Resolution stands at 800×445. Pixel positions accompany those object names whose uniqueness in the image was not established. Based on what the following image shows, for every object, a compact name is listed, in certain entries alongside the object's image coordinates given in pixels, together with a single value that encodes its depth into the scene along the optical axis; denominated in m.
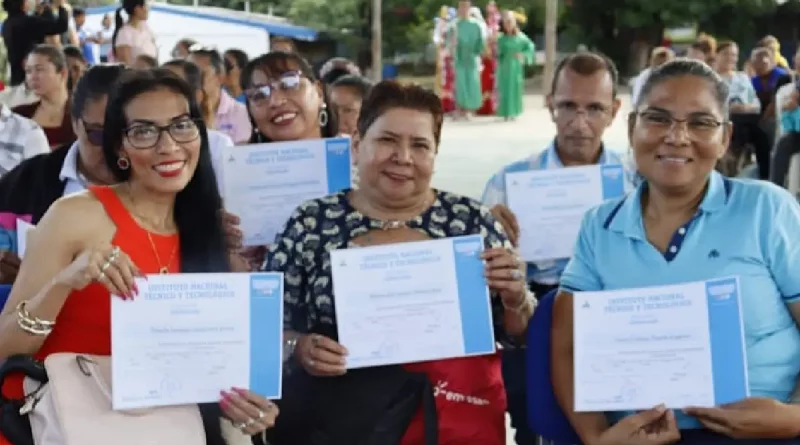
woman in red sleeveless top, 2.48
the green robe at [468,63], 17.91
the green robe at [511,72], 18.28
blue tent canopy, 21.20
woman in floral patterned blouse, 2.73
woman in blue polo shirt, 2.42
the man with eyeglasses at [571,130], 3.47
